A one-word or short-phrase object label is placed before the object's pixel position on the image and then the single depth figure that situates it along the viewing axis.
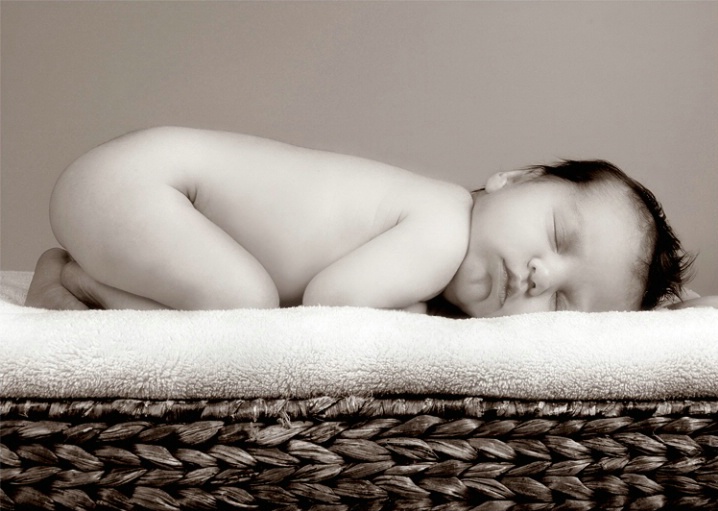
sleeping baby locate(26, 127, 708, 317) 0.82
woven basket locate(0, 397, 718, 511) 0.55
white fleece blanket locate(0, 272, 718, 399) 0.57
